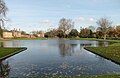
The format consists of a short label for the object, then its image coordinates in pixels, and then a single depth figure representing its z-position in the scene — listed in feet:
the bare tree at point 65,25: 178.15
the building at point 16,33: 197.32
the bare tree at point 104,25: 132.69
